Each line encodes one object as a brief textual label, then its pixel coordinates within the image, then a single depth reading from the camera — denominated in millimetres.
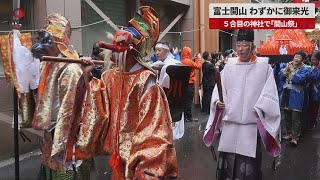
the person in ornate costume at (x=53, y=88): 2667
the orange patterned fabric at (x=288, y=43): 9643
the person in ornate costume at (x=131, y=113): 1872
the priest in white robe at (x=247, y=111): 3167
